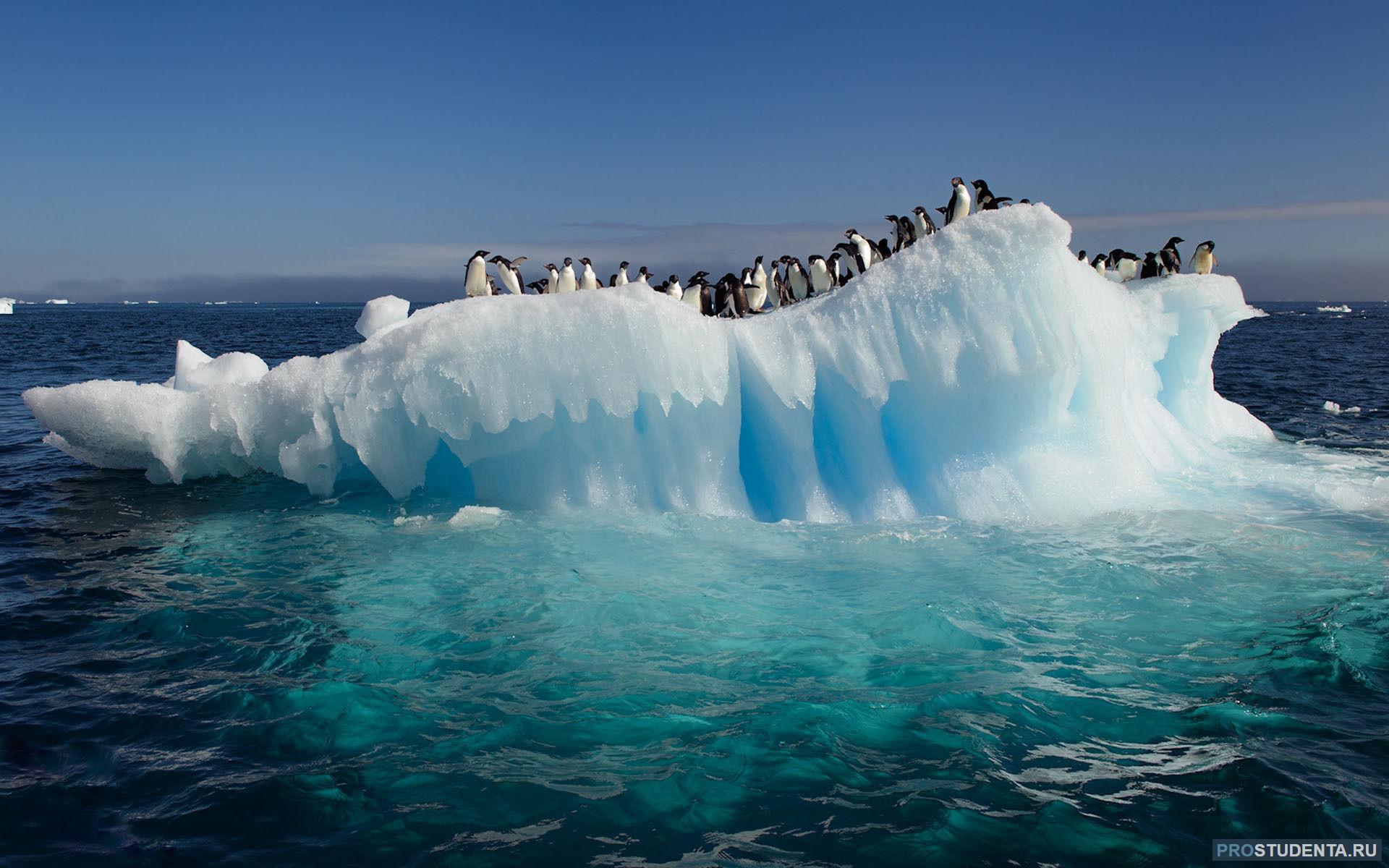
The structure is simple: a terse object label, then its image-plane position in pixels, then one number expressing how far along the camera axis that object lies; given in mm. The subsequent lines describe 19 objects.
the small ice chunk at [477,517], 8766
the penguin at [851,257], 16688
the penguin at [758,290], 17781
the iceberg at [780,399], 8258
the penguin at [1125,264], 18750
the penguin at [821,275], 17141
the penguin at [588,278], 17297
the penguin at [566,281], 15506
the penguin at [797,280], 17953
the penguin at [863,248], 17281
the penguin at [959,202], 16344
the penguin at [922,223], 16688
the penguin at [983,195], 14826
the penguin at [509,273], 16344
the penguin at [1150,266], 17641
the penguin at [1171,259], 17609
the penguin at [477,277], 15797
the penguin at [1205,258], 18125
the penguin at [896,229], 17219
